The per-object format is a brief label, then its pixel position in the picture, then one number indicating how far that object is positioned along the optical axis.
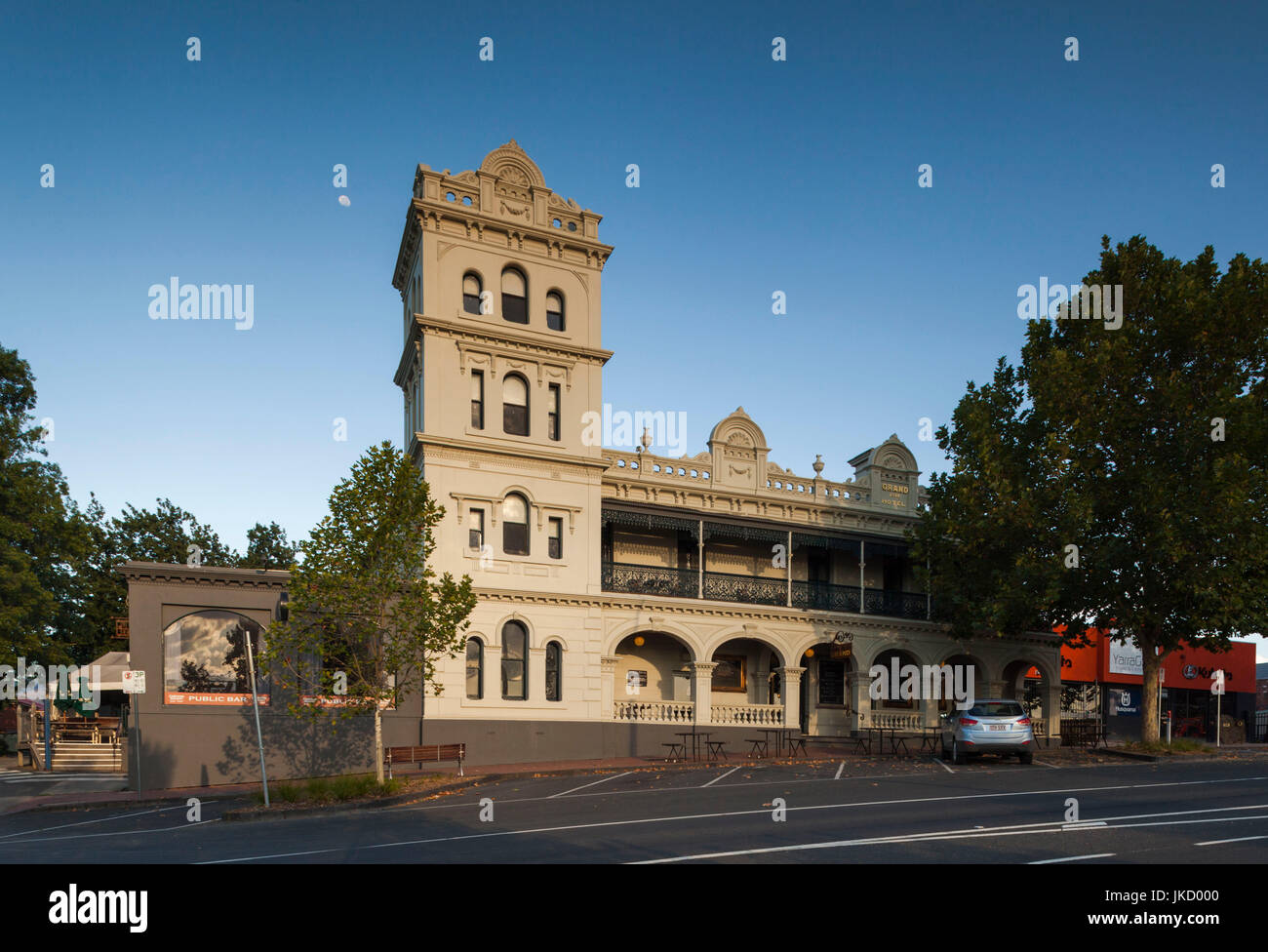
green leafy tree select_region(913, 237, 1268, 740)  24.27
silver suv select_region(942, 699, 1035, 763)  23.23
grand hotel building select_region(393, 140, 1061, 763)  27.05
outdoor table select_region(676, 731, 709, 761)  26.49
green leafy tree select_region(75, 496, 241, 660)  43.38
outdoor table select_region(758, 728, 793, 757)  27.88
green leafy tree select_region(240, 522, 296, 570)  54.50
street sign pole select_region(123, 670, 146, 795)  17.92
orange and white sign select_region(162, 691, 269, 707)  23.12
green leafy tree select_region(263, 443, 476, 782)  19.52
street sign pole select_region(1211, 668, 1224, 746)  34.28
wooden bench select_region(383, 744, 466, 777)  23.02
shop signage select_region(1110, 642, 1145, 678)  38.50
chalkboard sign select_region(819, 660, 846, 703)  33.09
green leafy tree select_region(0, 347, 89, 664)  31.64
